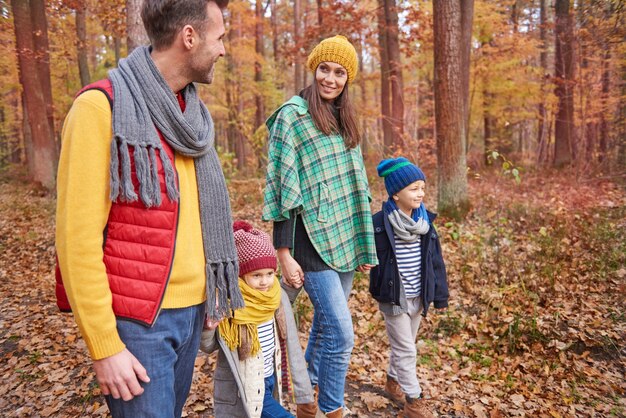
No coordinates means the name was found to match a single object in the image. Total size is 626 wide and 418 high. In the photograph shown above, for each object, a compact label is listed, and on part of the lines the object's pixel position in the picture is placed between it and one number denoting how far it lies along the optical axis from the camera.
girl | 2.51
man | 1.46
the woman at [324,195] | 2.81
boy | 3.33
